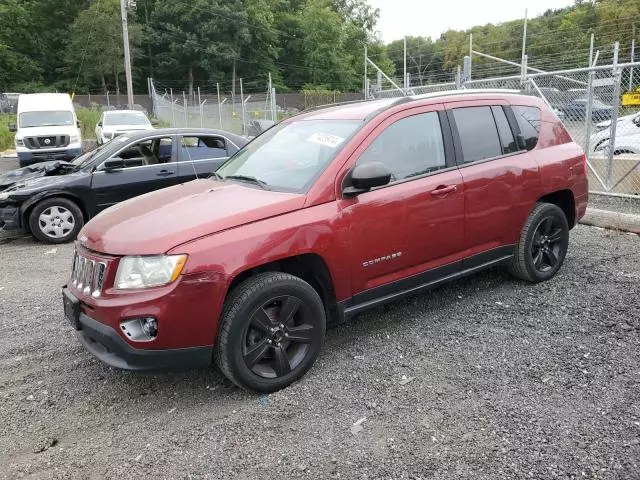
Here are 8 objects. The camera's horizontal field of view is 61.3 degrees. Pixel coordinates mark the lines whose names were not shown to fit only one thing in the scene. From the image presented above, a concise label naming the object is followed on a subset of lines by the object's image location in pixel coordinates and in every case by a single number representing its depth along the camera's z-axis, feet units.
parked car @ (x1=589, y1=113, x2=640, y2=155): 29.09
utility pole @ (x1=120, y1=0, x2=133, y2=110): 77.87
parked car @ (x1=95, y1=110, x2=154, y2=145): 62.39
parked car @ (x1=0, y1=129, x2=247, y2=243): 24.38
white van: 50.21
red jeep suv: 10.09
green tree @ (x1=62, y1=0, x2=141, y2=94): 171.63
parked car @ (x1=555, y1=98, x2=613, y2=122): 34.56
